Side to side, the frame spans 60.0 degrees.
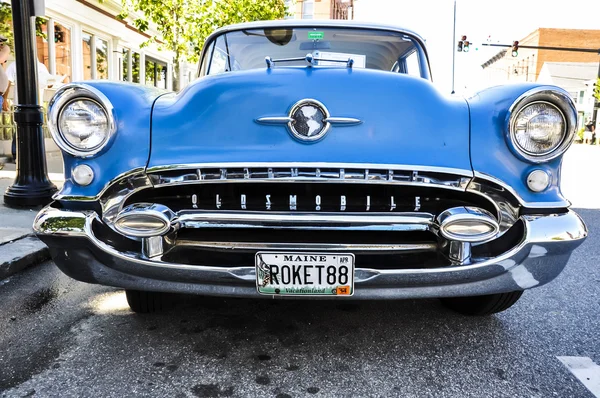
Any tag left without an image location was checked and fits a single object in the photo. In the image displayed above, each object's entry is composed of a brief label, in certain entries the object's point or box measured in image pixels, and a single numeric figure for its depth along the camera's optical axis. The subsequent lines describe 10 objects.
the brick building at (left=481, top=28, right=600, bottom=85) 55.91
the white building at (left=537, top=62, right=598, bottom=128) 52.28
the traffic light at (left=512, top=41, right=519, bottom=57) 23.97
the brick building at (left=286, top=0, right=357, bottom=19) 32.95
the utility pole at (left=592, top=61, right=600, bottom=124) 32.14
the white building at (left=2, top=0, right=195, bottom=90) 12.11
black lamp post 4.56
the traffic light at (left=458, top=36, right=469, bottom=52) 24.77
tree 11.91
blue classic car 1.92
